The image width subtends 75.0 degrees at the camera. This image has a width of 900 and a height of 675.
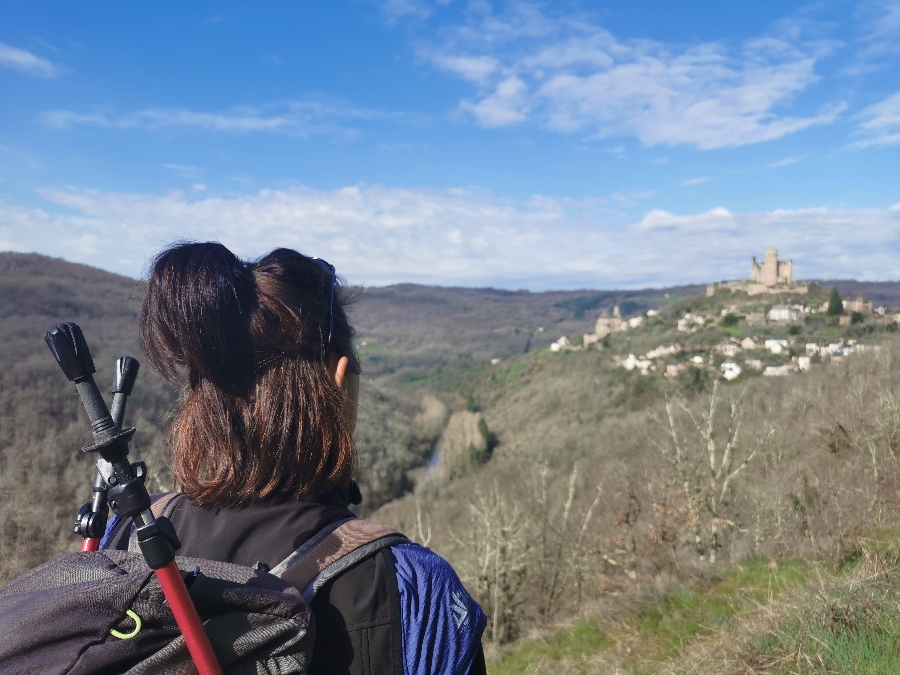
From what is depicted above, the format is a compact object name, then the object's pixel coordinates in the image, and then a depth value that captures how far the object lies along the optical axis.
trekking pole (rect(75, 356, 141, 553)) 1.21
